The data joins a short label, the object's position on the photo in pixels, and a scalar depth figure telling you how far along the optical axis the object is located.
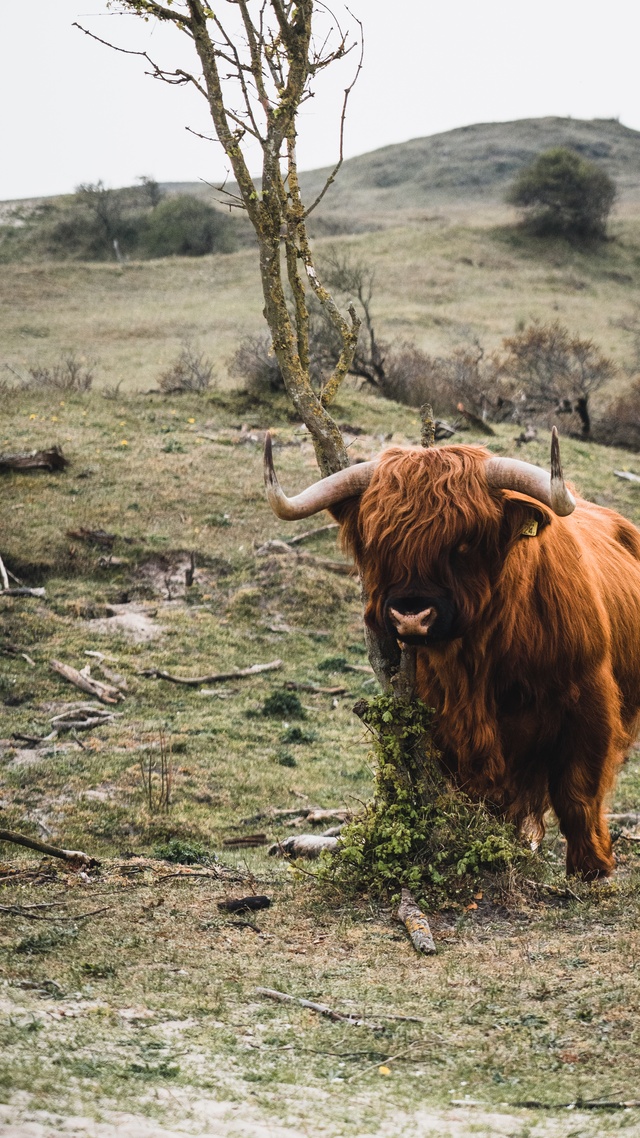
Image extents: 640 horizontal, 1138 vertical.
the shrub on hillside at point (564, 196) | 63.69
